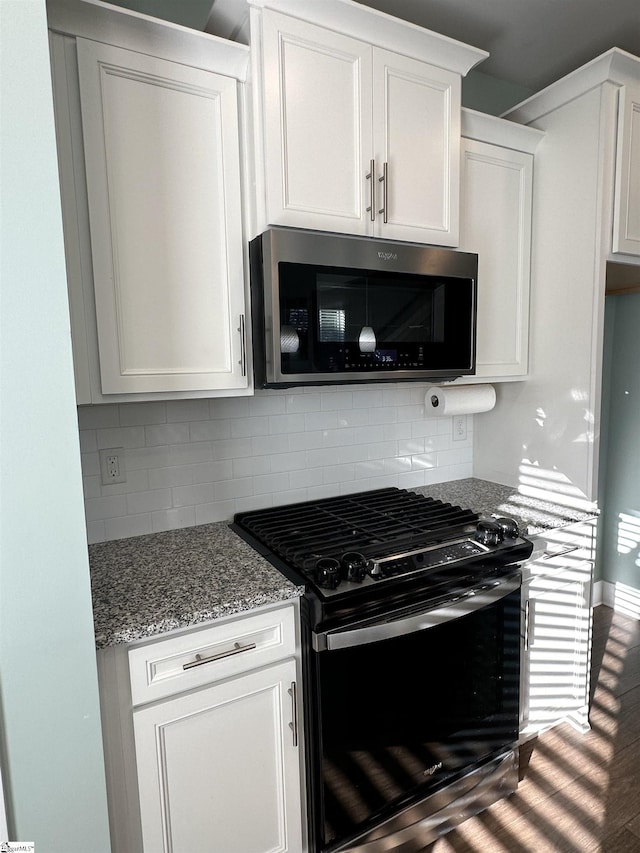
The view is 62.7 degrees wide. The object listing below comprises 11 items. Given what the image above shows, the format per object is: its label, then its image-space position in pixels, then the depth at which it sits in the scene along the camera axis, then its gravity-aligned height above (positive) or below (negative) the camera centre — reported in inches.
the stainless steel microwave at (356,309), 59.1 +6.8
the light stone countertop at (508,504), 75.1 -22.6
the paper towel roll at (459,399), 85.7 -6.0
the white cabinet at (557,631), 74.7 -39.9
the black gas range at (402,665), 55.2 -34.6
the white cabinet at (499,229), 77.0 +20.1
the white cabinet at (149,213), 52.4 +16.9
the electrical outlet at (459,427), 97.4 -12.0
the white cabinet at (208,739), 47.4 -35.5
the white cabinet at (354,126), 58.0 +28.5
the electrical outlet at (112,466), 67.5 -12.1
